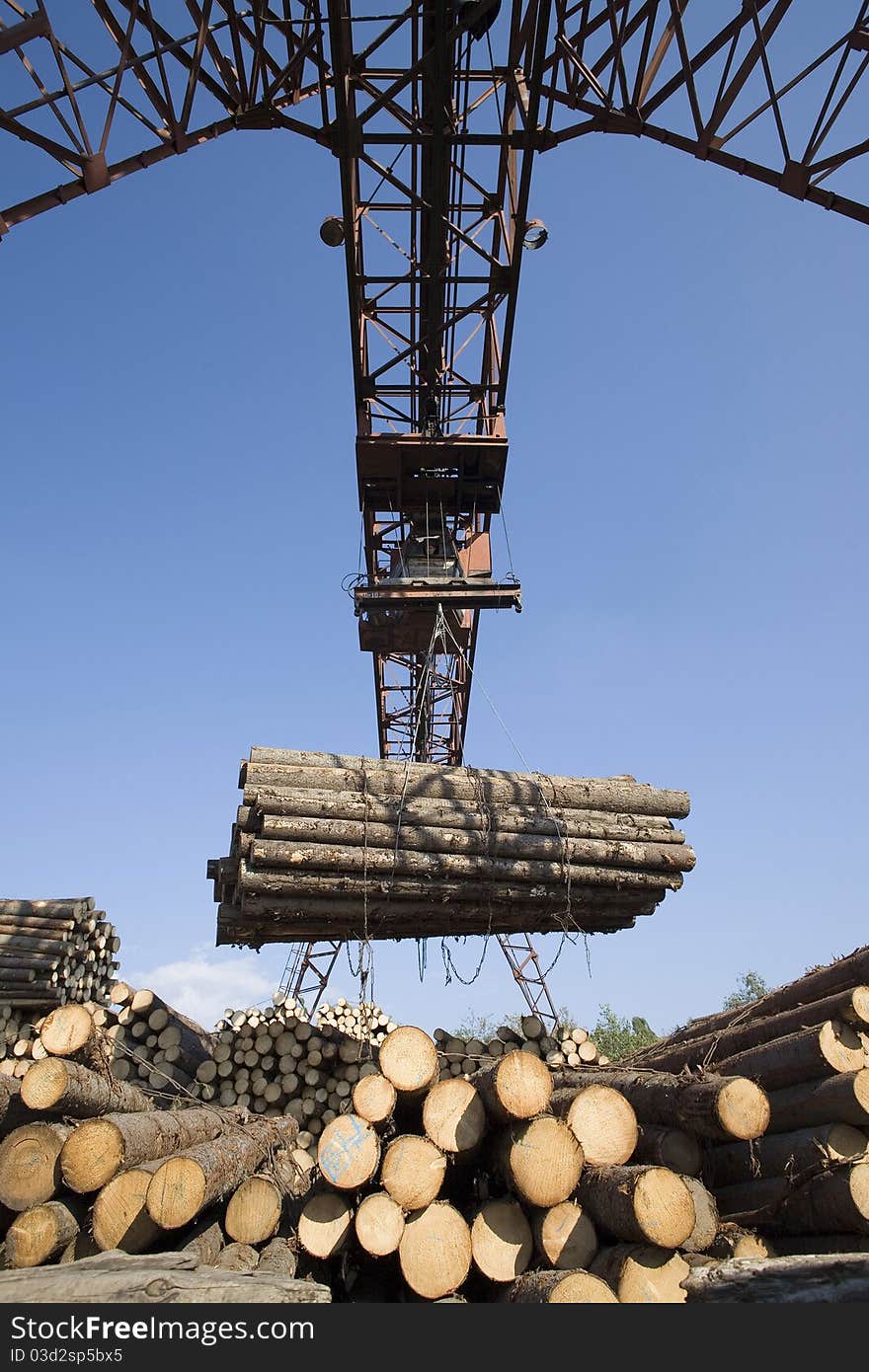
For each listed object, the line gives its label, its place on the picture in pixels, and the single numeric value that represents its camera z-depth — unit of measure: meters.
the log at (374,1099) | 5.56
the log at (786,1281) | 3.66
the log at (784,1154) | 4.95
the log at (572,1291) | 4.16
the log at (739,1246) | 4.89
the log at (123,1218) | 4.97
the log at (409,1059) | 5.82
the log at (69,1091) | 5.62
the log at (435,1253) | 4.81
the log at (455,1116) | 5.45
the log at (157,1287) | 3.78
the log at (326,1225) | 5.05
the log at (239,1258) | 5.11
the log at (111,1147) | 5.18
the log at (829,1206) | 4.63
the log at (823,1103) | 4.89
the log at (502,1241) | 4.88
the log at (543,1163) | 4.99
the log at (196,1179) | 4.96
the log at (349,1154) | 5.11
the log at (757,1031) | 5.48
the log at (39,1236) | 4.94
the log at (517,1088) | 5.27
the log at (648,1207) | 4.56
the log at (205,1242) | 5.09
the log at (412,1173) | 5.07
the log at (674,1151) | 5.38
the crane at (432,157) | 9.62
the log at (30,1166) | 5.19
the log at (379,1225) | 4.87
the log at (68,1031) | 6.35
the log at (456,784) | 8.78
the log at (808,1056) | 5.26
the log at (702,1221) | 4.90
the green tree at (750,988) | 47.69
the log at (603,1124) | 5.37
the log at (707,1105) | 5.12
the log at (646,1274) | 4.42
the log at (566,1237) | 4.88
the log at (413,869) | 8.18
